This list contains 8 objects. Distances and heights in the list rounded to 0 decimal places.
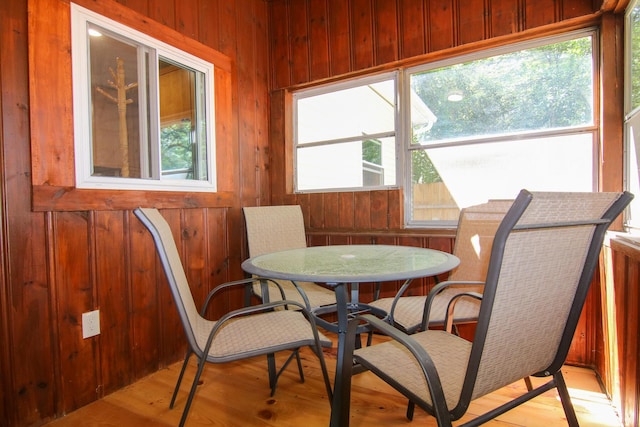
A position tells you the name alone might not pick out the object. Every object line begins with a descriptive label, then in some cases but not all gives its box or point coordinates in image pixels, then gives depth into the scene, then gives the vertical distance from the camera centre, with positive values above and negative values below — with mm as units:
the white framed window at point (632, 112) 1775 +463
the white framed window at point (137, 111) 1880 +624
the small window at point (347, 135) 2828 +607
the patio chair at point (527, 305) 851 -267
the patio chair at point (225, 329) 1312 -522
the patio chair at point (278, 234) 2316 -187
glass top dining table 1169 -246
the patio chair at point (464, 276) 1713 -398
